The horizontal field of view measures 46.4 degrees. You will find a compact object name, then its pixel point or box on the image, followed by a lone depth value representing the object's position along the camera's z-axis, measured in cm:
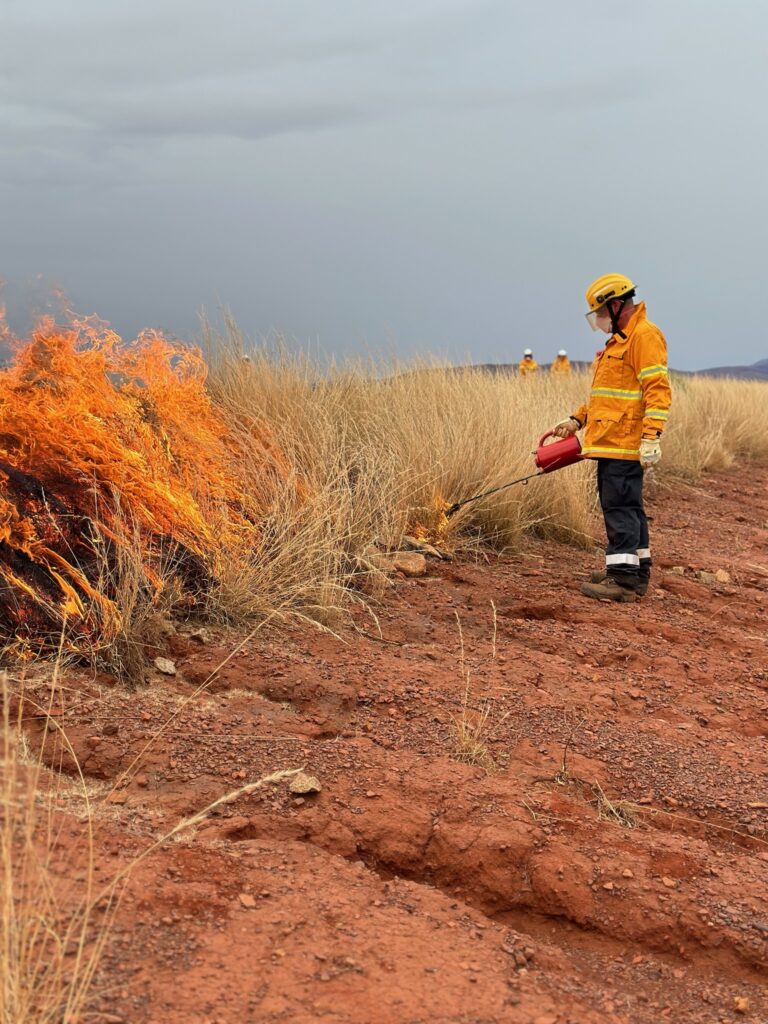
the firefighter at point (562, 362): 2073
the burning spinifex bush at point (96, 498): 360
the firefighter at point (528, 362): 2041
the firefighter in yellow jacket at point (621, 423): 521
